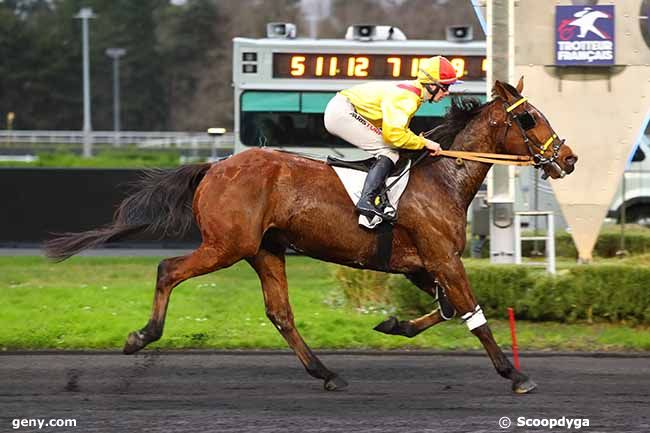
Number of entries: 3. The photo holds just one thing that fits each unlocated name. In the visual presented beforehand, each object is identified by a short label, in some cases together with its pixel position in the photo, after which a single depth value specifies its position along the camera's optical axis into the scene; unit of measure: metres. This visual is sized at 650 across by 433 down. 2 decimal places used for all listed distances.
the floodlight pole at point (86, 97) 75.37
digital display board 33.69
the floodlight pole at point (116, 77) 101.56
